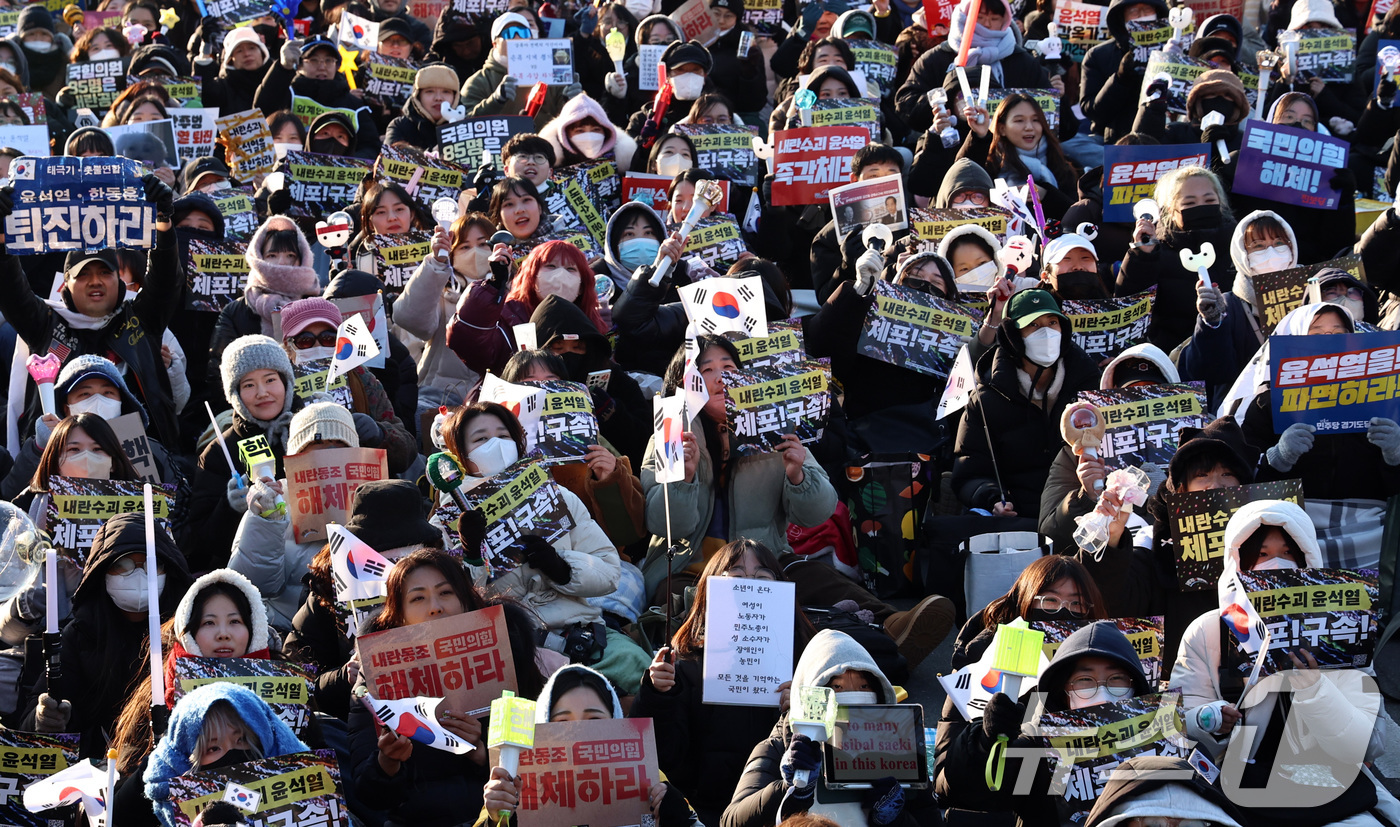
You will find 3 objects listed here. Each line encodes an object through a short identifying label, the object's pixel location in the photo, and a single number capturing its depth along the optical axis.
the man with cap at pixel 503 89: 13.57
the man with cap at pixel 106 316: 9.12
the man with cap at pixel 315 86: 13.62
